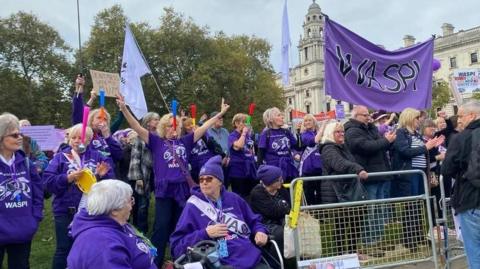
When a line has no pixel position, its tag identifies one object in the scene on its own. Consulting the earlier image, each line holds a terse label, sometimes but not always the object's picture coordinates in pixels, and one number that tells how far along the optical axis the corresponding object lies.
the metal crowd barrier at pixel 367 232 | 4.99
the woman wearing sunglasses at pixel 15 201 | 4.19
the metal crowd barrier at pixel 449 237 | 5.82
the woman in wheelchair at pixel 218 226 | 4.19
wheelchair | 3.86
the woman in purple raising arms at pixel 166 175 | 5.75
